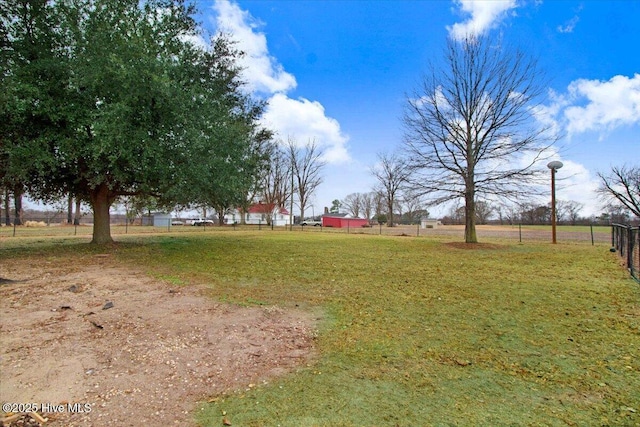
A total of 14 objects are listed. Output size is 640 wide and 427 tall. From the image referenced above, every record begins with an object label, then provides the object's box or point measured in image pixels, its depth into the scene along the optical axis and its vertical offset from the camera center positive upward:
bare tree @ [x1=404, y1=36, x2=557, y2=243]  13.75 +4.40
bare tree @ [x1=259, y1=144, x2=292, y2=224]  46.00 +4.40
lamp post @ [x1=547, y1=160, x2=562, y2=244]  14.24 +1.90
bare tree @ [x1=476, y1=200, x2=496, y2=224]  55.19 +0.38
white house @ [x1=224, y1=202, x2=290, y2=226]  50.88 +1.05
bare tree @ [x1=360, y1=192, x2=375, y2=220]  74.11 +3.86
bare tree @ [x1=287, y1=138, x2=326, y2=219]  42.78 +6.25
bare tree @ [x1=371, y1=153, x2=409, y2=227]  47.78 +6.66
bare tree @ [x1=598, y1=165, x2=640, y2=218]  27.65 +2.61
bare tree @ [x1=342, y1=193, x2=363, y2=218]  77.44 +4.33
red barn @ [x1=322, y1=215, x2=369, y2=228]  53.25 -0.25
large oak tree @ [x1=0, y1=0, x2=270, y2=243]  7.77 +2.96
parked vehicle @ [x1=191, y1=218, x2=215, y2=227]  46.86 -0.17
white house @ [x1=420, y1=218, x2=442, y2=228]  46.12 -0.42
